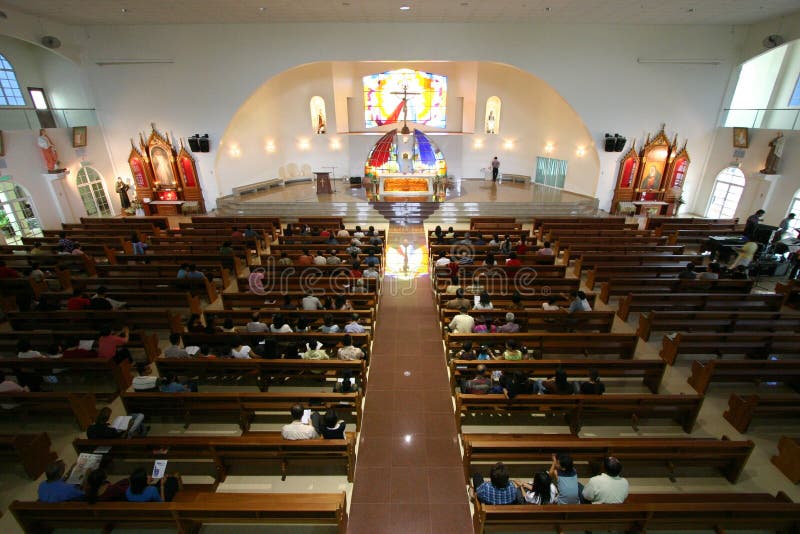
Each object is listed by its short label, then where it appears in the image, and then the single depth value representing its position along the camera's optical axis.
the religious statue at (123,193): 15.23
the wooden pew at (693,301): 7.18
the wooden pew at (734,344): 6.01
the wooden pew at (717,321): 6.61
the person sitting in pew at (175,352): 5.44
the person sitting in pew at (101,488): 3.36
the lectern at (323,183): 16.16
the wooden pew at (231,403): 4.72
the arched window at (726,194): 14.27
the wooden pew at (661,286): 7.87
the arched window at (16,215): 12.34
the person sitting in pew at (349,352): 5.44
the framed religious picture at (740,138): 13.71
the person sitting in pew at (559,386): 4.69
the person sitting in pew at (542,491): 3.44
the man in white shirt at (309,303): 6.88
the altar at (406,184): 15.51
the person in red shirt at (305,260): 8.70
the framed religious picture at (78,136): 14.16
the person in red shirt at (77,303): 6.89
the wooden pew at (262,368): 5.29
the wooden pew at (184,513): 3.33
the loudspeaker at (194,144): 14.70
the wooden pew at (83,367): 5.30
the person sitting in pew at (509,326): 6.05
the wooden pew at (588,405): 4.66
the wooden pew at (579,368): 5.27
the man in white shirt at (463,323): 6.10
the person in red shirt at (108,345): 5.66
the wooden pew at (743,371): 5.41
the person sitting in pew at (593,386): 4.74
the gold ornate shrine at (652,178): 14.86
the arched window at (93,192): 14.84
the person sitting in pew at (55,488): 3.47
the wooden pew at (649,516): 3.32
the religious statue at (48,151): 12.92
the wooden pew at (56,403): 4.75
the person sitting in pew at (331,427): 4.15
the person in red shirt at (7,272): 7.99
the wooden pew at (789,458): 4.27
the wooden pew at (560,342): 5.90
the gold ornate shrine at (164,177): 15.09
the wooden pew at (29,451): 4.17
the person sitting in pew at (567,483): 3.50
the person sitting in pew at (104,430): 4.10
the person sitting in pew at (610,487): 3.46
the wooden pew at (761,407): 4.85
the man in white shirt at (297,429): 4.12
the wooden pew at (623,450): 4.05
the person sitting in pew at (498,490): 3.40
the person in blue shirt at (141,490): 3.39
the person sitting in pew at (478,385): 4.83
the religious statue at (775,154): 12.38
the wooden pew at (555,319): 6.52
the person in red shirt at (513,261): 8.53
